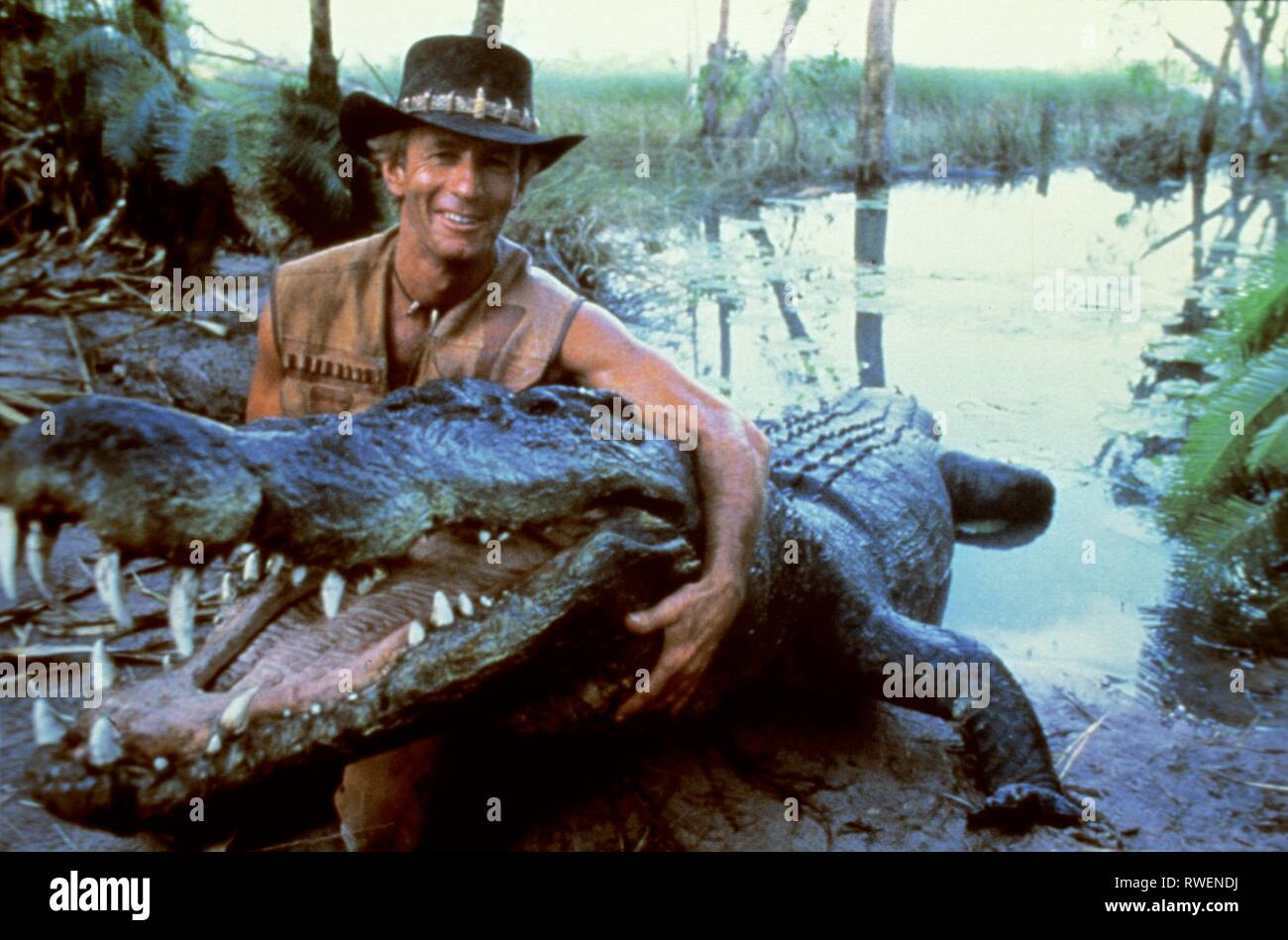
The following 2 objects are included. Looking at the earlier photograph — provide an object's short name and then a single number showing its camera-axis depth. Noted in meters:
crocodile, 1.44
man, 2.71
